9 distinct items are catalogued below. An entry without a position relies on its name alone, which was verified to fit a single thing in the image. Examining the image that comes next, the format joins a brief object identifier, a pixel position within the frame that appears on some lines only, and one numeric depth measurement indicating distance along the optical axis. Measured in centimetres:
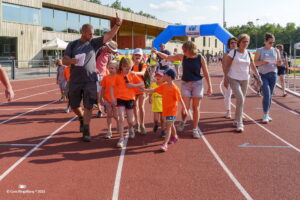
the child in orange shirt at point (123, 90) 554
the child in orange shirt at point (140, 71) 626
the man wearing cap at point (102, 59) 750
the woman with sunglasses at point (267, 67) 750
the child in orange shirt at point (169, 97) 539
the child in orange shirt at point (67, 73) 875
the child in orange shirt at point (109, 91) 586
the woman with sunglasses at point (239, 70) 665
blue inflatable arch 1858
